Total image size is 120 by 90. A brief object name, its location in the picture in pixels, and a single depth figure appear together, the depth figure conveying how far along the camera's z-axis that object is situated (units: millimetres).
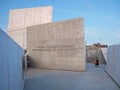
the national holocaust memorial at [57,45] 7214
